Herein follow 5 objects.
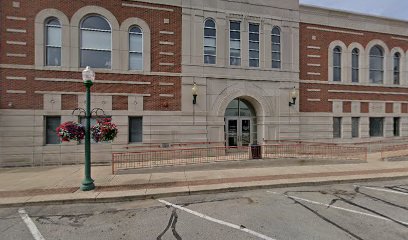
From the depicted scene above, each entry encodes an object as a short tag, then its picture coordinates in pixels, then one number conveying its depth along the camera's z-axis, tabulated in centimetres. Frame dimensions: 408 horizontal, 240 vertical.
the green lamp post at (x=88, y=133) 741
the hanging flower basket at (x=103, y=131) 759
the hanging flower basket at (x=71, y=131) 727
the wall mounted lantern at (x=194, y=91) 1284
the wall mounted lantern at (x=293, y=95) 1442
